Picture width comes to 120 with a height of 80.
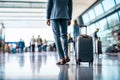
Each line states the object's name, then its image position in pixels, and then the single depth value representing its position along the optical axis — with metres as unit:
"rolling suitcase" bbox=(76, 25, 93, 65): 5.07
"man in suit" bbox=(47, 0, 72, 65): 5.27
